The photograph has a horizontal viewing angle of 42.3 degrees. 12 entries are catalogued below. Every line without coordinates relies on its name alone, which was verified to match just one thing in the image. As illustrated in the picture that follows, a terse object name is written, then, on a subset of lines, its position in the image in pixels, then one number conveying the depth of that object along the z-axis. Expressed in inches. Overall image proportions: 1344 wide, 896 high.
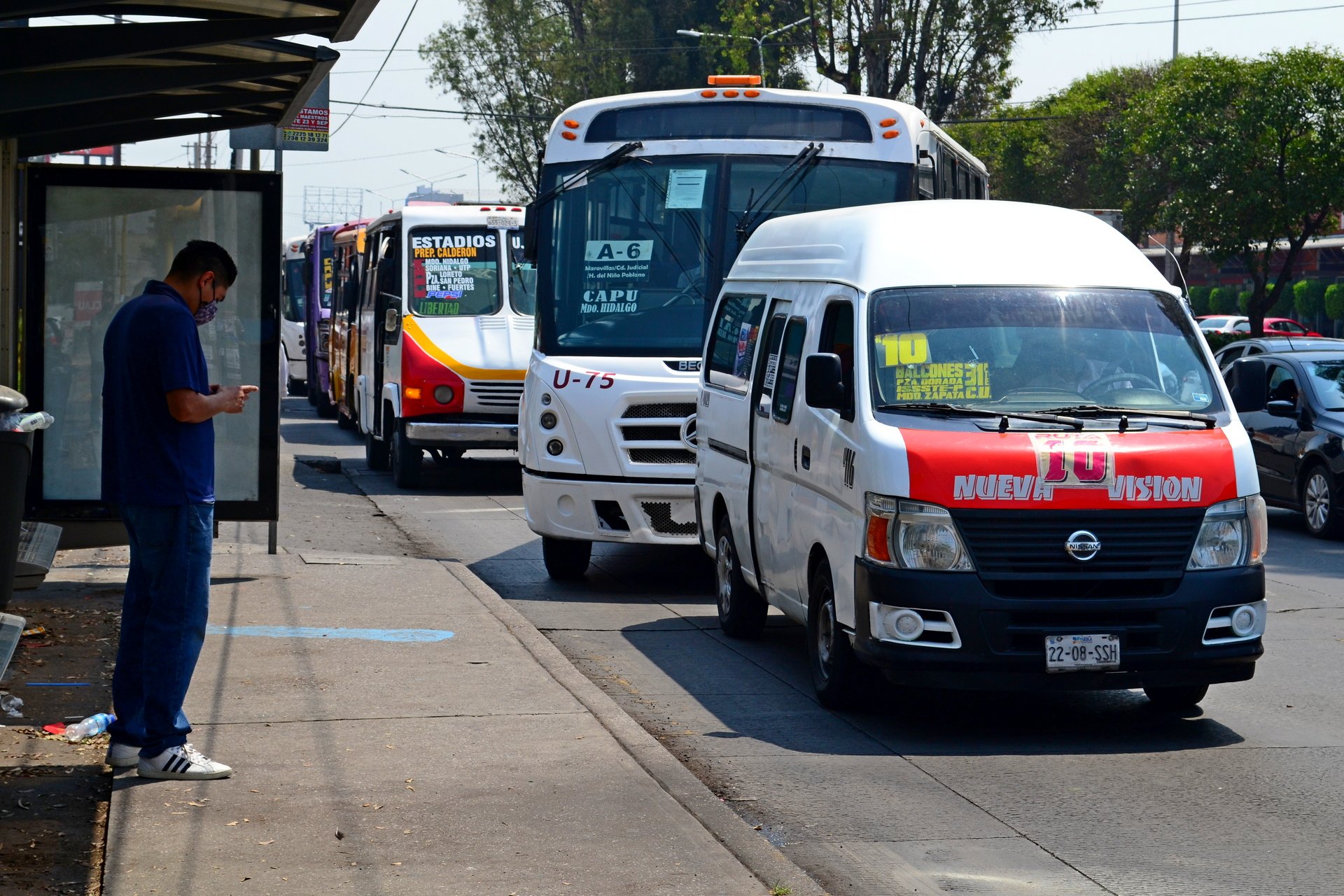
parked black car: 586.6
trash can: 339.9
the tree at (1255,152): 1237.7
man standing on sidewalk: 233.3
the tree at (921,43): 1519.4
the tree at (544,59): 2228.1
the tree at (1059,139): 2164.1
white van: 277.7
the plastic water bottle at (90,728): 263.9
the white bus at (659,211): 449.4
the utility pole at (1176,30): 2374.5
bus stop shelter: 394.3
